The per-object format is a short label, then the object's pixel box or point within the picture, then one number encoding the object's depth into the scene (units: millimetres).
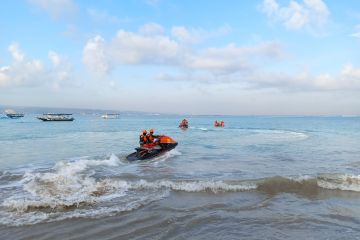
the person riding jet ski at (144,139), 24359
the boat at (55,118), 107081
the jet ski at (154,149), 22781
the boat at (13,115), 140375
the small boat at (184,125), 70300
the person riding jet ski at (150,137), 24656
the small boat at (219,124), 80225
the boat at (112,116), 163825
